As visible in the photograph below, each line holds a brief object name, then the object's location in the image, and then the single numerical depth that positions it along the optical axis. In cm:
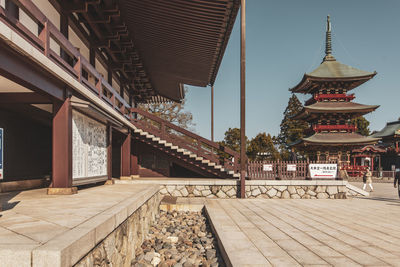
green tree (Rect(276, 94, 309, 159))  4575
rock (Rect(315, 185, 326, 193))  1180
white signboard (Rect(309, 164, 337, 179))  1204
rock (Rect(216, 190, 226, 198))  1130
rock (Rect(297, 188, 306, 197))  1169
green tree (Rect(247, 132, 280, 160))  3828
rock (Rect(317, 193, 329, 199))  1176
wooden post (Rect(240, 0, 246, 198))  1062
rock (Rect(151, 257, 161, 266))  482
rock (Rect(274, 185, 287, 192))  1161
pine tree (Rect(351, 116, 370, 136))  5294
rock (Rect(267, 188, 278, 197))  1149
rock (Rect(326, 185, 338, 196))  1180
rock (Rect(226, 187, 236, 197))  1135
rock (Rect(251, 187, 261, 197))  1147
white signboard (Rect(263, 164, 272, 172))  1196
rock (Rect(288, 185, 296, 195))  1165
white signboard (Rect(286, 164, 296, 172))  1224
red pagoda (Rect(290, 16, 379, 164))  2753
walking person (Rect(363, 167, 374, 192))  1628
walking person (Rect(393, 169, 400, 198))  1089
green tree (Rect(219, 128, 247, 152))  4012
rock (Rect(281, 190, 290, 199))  1161
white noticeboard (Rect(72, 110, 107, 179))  666
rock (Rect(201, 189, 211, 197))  1136
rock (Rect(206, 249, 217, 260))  490
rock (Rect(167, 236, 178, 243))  630
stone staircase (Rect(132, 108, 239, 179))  1241
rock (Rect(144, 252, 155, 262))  488
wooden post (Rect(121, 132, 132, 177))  1158
